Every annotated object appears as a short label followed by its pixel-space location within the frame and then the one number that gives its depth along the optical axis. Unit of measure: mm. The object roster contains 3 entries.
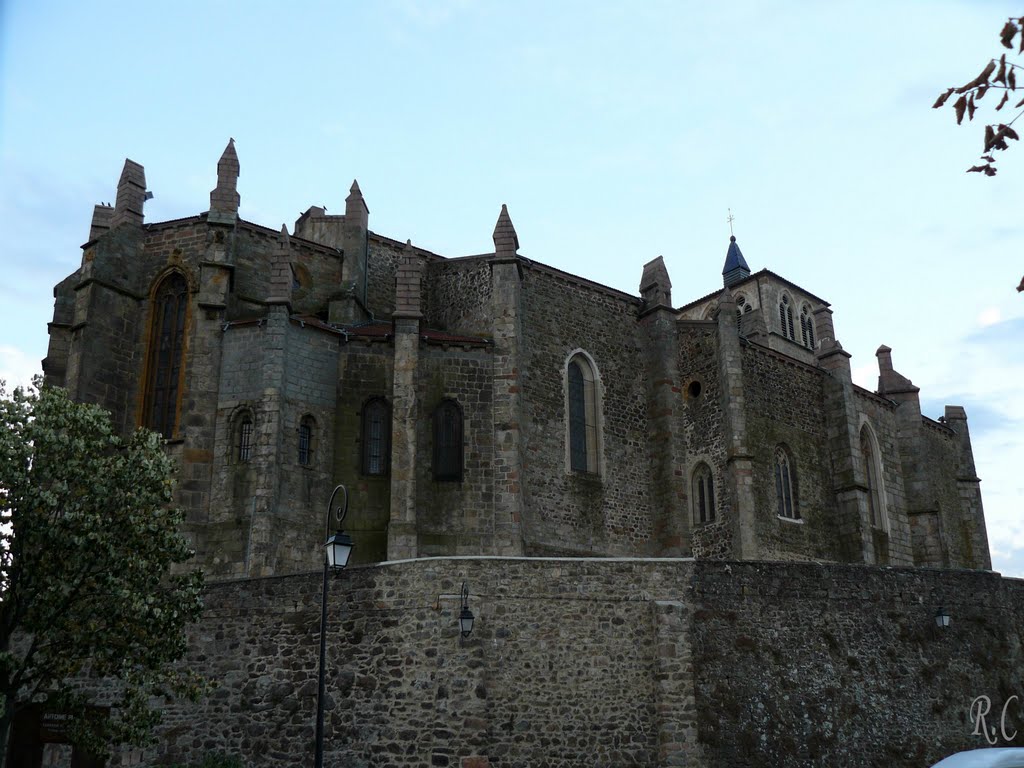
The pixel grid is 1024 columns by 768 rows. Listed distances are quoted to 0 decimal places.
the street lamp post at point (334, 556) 13955
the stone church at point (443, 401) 24297
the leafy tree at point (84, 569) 14688
